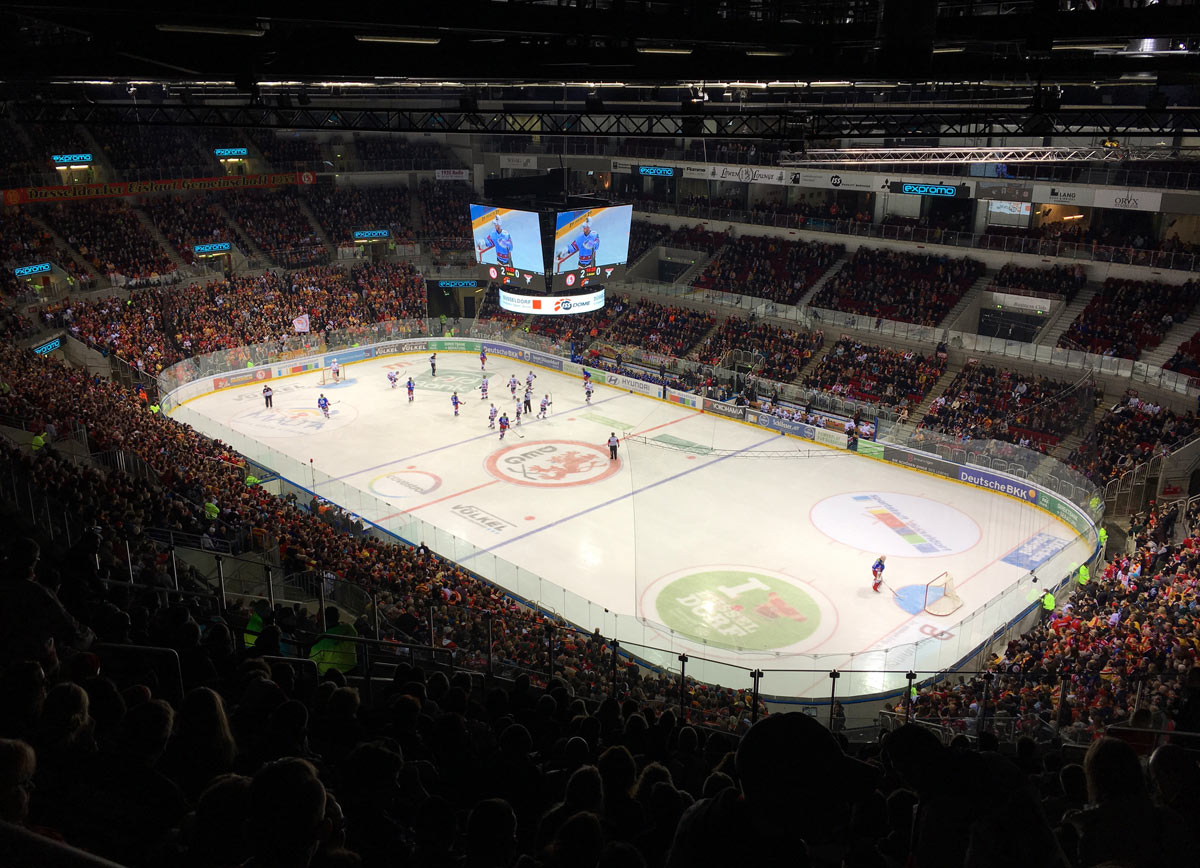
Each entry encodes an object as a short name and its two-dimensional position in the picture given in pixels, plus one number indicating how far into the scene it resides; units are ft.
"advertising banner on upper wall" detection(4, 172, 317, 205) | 128.98
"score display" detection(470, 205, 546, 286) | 102.58
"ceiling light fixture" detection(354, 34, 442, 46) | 35.68
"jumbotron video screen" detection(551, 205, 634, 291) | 102.47
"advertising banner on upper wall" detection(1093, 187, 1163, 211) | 100.32
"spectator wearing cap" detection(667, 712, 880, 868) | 8.10
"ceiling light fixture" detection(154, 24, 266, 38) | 31.30
